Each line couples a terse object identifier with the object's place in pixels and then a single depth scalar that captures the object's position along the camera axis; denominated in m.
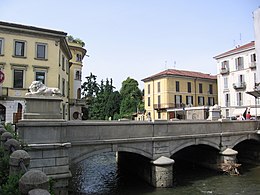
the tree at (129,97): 55.66
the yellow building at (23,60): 23.73
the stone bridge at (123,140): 9.63
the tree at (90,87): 63.64
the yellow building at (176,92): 44.81
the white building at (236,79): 36.34
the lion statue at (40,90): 9.74
